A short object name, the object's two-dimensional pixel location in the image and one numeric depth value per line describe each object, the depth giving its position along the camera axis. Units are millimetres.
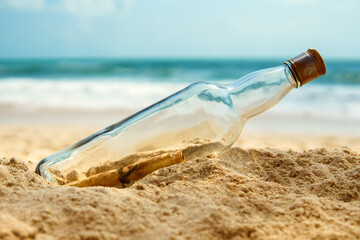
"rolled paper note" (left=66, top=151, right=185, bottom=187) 606
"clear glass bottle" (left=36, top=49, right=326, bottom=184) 617
